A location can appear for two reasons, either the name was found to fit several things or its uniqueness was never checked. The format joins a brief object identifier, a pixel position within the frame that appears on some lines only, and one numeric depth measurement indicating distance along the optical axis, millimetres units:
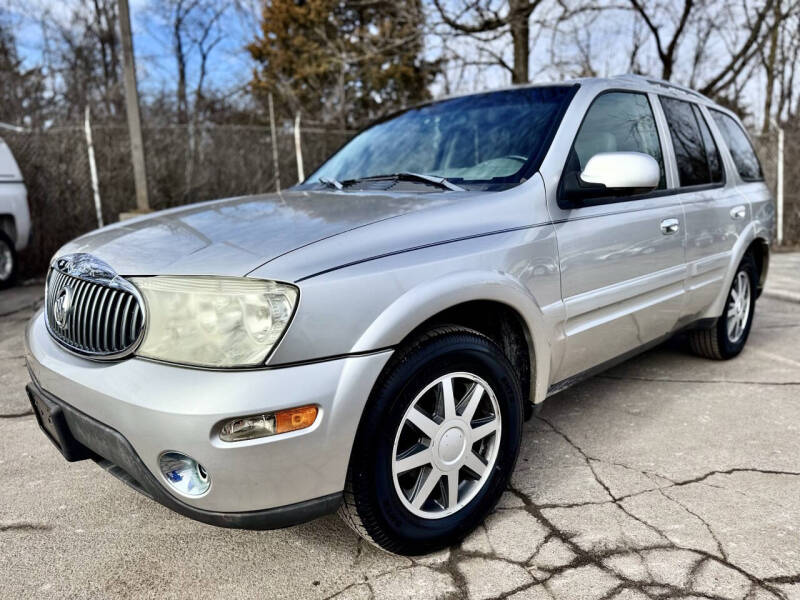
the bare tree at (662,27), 10617
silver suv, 1716
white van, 7113
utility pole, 7867
